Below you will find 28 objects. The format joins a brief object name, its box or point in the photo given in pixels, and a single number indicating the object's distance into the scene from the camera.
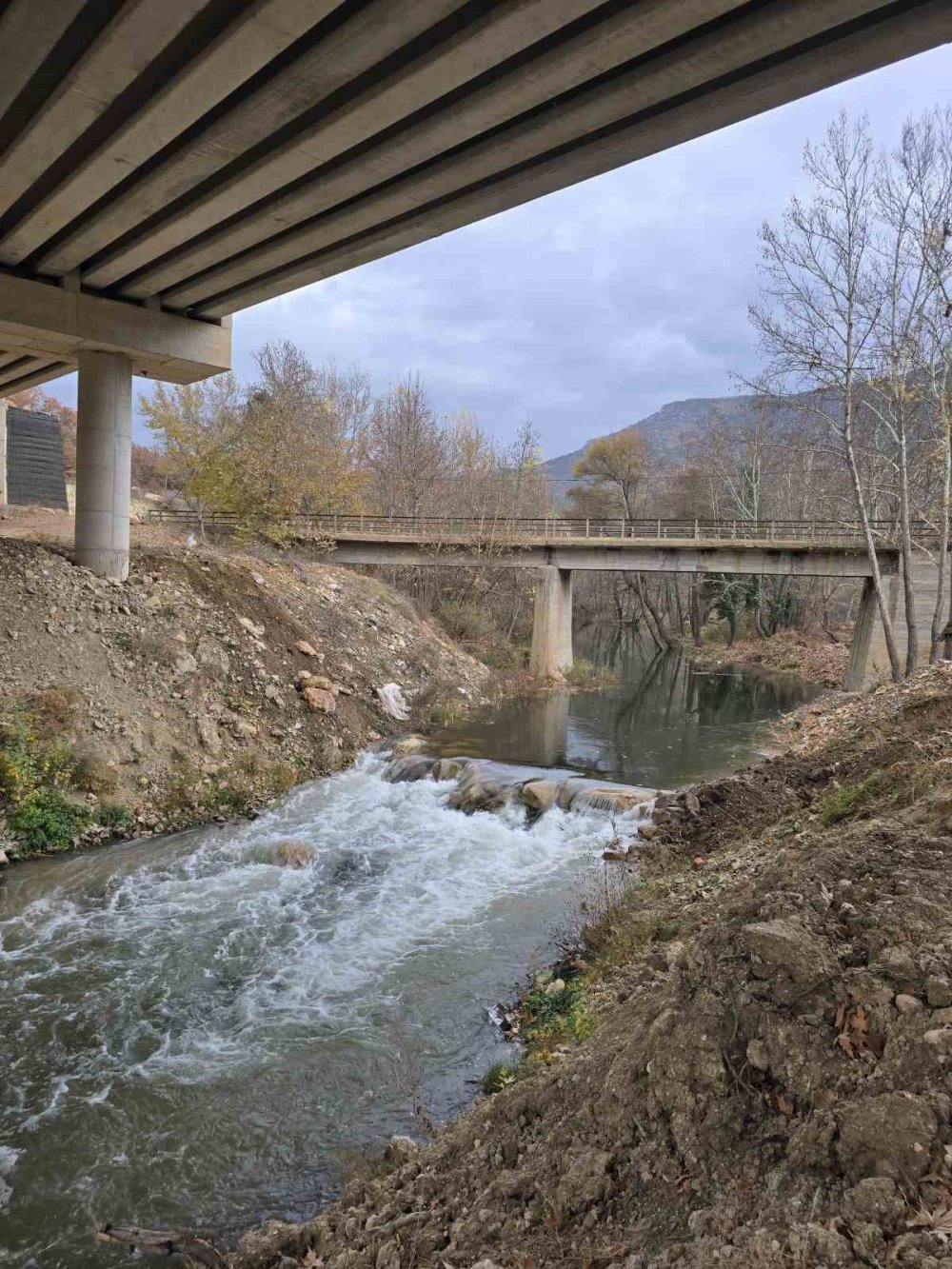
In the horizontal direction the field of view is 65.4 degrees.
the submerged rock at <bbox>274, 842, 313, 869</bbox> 9.89
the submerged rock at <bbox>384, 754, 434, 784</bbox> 13.84
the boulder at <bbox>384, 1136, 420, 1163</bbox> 4.42
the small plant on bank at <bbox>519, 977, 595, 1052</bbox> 5.37
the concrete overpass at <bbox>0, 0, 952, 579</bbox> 6.16
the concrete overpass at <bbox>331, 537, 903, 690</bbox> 24.17
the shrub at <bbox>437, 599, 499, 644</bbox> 27.98
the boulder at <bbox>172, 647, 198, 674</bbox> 13.30
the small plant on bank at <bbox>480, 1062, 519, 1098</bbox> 5.34
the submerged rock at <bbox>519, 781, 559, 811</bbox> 12.19
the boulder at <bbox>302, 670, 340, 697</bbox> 15.34
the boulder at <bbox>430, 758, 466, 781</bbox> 13.67
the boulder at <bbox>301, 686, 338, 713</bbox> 15.04
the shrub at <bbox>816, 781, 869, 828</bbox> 6.93
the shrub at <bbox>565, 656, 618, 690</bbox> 27.50
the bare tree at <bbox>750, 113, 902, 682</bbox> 17.30
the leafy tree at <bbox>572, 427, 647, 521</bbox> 50.94
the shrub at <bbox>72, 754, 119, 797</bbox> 10.55
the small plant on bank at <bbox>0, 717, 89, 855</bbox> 9.76
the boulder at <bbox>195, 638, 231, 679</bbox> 13.86
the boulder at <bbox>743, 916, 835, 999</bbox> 3.48
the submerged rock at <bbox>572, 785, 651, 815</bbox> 11.80
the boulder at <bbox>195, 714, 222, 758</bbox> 12.38
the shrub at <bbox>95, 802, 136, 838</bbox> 10.42
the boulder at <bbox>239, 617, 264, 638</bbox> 15.47
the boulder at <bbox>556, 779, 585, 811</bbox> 12.25
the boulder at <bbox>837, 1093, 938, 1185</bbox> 2.58
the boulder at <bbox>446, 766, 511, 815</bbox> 12.38
